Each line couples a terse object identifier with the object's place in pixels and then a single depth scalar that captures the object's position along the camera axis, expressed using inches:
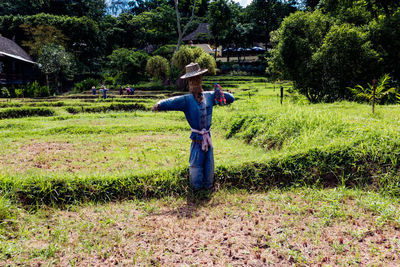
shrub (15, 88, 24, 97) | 879.9
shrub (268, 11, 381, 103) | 403.5
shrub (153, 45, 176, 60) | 1279.5
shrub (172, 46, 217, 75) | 971.9
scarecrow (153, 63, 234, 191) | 165.9
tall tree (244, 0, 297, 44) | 1581.0
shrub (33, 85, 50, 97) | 910.6
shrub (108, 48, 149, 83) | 1262.3
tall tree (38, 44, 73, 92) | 994.1
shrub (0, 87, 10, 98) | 920.7
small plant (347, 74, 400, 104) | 324.0
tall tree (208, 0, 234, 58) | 1392.7
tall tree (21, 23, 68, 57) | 1087.6
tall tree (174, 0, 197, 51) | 1212.3
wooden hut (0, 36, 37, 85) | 1018.7
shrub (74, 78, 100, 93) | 1097.4
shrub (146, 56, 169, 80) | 1109.4
